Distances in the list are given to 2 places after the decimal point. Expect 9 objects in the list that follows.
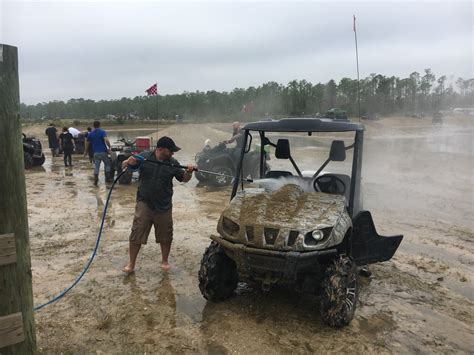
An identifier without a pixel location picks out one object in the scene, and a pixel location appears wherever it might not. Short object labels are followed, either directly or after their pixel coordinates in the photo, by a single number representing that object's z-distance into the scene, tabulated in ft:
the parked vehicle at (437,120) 161.79
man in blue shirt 38.86
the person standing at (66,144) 53.93
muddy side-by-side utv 12.51
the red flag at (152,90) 56.51
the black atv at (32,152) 52.60
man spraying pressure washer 17.13
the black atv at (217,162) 38.40
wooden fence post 8.17
